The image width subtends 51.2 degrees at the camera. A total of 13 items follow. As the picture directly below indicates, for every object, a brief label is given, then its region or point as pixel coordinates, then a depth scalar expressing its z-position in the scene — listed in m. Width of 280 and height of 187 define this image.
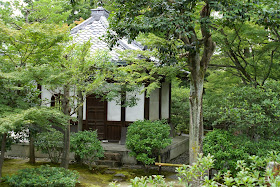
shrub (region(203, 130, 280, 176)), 8.54
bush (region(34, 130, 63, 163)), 10.05
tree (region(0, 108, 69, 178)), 6.23
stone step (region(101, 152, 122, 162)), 11.45
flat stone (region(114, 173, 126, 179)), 9.96
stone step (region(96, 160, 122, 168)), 11.33
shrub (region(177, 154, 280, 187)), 2.89
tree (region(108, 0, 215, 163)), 6.66
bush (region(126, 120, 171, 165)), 10.23
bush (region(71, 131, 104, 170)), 10.10
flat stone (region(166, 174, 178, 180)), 10.30
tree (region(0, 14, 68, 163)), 7.25
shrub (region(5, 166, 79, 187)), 7.25
